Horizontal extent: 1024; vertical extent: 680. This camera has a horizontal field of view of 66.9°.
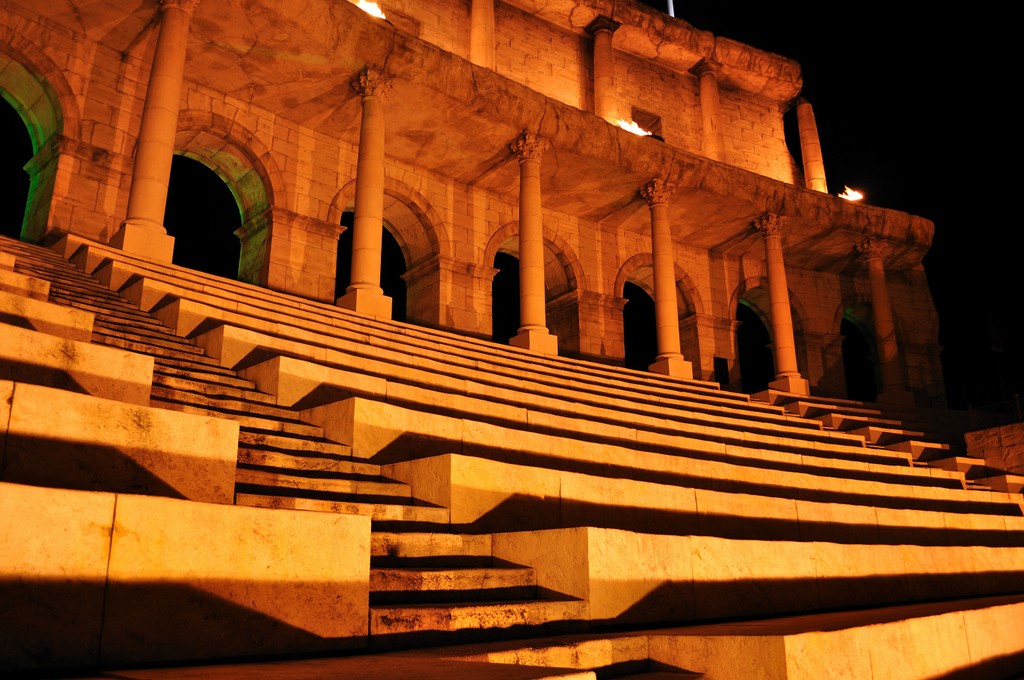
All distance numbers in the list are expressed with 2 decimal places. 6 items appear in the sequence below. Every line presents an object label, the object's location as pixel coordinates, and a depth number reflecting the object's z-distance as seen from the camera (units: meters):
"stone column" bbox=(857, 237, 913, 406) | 22.09
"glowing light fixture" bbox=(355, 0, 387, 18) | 18.39
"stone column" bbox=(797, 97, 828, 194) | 26.17
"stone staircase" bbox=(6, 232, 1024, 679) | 4.07
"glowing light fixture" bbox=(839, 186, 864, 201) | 24.41
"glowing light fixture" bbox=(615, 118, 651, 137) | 22.95
